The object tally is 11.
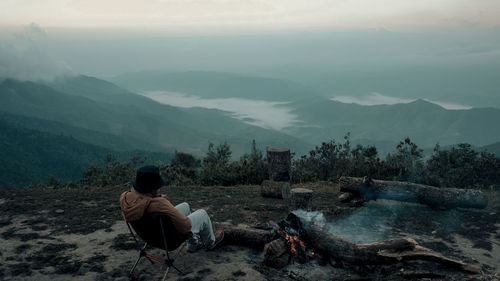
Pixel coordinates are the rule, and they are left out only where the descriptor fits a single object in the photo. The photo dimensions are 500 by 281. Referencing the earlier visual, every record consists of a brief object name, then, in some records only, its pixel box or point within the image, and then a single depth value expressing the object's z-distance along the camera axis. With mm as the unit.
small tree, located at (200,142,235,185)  14062
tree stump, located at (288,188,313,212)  7594
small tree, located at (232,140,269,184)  14227
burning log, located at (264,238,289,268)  5457
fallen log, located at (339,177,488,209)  8711
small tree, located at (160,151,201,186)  15377
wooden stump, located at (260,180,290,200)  10102
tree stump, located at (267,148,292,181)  10062
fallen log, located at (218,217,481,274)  5379
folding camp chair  4652
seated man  4648
